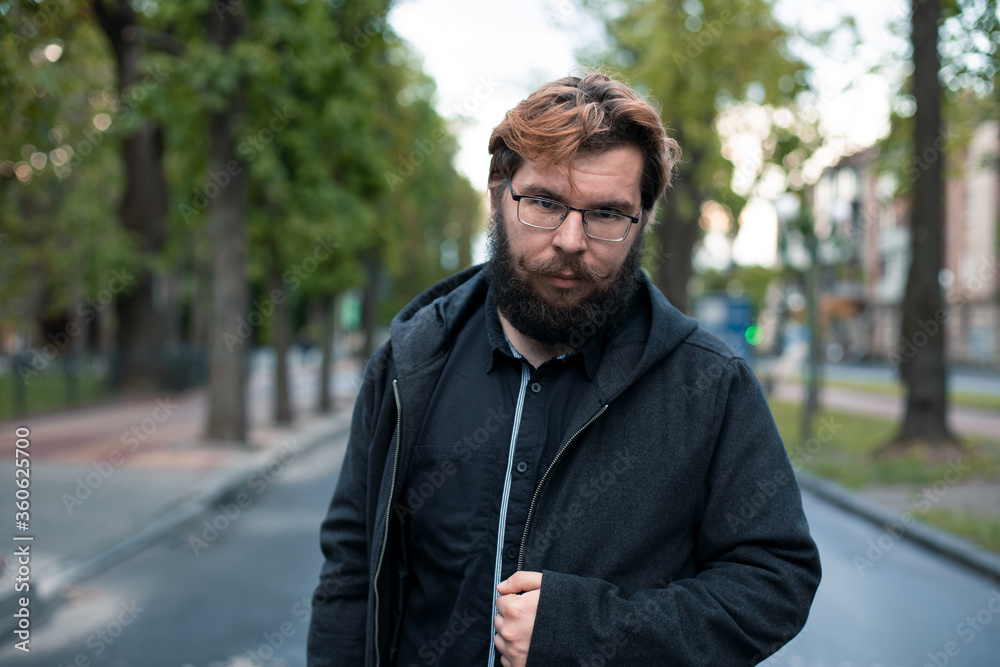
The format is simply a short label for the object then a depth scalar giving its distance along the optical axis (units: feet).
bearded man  5.26
